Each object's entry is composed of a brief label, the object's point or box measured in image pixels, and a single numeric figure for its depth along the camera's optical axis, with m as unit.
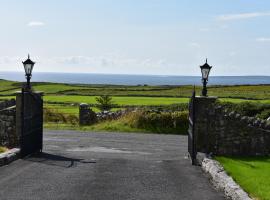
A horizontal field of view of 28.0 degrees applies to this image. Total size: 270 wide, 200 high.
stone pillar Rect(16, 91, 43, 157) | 17.48
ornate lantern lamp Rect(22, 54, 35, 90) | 19.67
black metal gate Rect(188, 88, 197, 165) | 17.27
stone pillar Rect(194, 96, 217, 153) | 18.17
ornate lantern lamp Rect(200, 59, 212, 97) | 19.12
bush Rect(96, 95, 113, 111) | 41.66
